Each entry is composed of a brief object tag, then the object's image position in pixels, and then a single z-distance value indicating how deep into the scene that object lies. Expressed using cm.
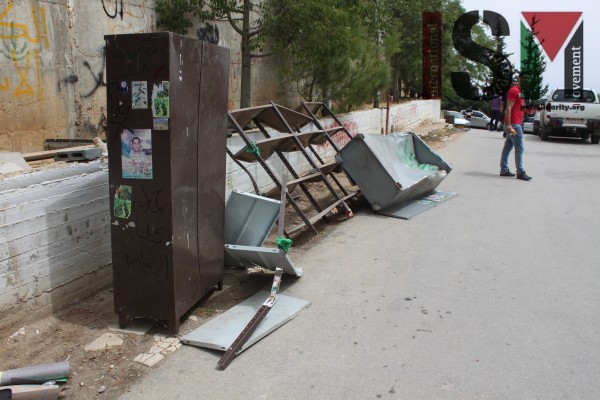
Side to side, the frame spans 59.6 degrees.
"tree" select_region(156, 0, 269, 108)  1025
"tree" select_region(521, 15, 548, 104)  2419
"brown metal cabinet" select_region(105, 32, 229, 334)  368
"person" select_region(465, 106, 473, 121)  3681
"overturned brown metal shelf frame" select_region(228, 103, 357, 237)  591
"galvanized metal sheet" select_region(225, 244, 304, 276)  459
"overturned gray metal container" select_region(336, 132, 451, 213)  732
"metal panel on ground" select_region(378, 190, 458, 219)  766
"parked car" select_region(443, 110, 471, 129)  3008
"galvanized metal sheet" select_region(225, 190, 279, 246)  492
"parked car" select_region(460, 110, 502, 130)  3587
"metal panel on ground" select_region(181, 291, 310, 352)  378
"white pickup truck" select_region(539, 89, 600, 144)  1902
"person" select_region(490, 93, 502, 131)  2662
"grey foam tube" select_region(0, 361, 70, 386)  314
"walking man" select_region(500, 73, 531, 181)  1031
